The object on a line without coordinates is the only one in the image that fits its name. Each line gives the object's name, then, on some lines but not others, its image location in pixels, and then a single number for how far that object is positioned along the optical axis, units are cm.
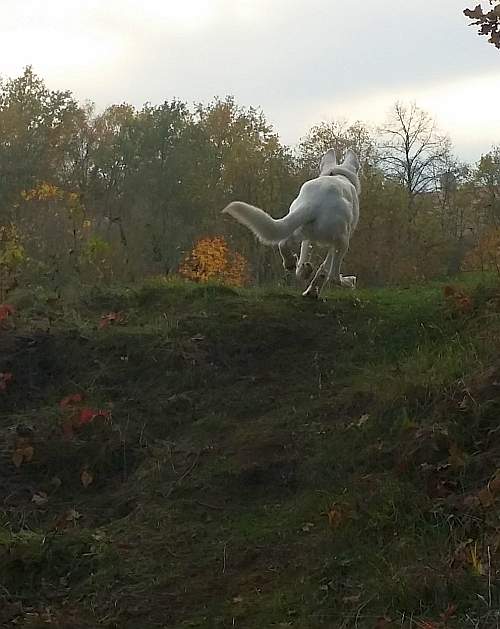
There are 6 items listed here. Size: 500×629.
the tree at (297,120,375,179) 3121
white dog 809
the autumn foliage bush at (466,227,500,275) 1022
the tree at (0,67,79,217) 3125
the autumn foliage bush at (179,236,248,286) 2153
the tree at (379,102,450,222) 4459
